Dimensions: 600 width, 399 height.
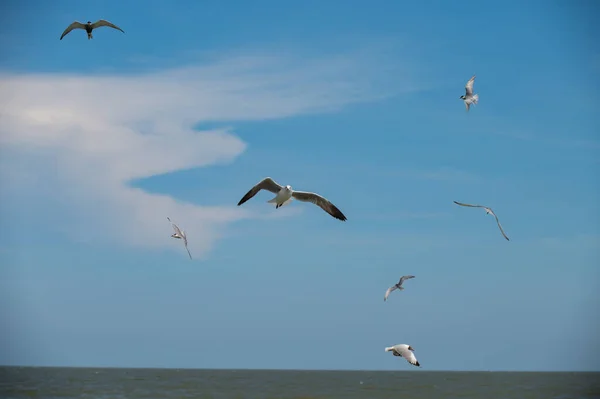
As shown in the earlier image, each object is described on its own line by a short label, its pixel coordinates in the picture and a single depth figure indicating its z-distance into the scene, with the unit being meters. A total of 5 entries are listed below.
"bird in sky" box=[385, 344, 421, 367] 30.53
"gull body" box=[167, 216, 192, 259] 38.50
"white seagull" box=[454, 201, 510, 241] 31.72
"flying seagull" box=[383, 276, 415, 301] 43.75
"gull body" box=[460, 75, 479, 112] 42.53
